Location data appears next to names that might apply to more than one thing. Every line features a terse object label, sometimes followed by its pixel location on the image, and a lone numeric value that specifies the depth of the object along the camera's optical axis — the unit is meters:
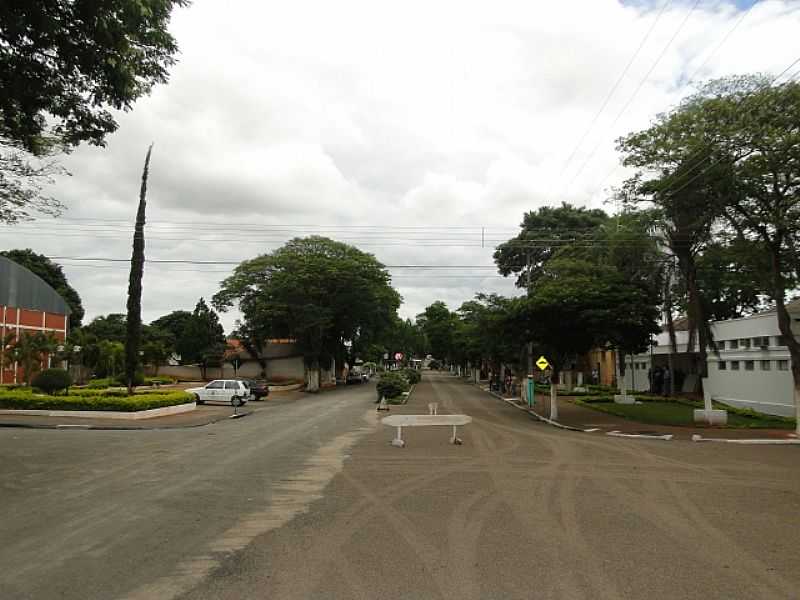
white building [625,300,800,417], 26.22
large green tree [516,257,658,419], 23.27
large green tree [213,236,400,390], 47.38
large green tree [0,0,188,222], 8.91
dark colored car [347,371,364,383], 65.35
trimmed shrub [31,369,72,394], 27.09
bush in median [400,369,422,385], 59.06
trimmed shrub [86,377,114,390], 39.00
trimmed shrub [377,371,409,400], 34.72
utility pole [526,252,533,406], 38.19
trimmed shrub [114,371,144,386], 44.55
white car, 33.31
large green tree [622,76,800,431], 18.77
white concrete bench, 15.48
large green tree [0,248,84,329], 64.31
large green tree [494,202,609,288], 54.72
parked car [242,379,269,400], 38.94
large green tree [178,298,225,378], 58.75
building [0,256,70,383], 39.56
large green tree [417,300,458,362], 90.69
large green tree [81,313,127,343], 68.31
